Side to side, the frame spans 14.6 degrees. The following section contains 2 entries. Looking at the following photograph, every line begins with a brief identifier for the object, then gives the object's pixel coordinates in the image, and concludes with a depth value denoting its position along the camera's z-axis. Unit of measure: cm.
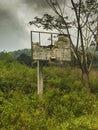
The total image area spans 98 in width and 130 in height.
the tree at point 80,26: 2598
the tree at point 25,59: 4217
